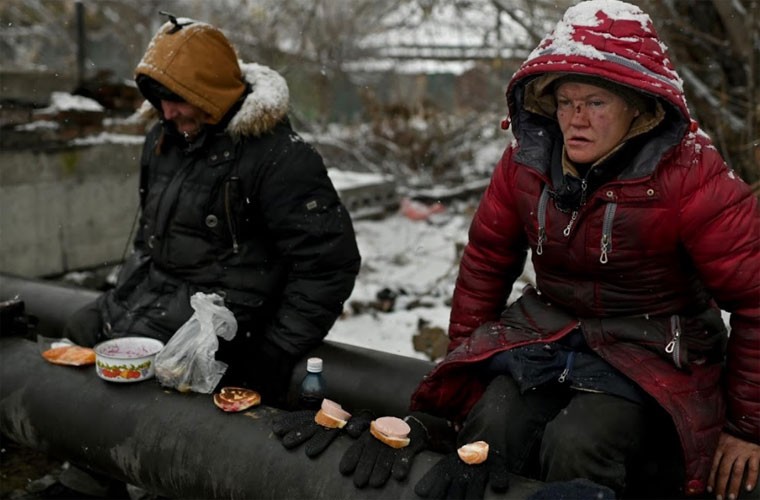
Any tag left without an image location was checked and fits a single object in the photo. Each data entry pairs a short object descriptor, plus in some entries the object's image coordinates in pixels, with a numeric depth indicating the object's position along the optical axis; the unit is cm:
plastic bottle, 279
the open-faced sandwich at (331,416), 240
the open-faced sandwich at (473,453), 214
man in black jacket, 311
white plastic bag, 277
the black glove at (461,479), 206
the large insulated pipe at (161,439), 229
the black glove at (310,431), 233
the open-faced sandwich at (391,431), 227
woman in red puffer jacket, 221
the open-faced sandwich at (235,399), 259
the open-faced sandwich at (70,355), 297
